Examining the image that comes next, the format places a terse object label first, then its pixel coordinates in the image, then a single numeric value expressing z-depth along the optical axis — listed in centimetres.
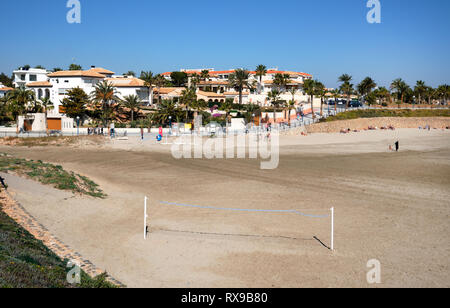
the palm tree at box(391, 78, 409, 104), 9494
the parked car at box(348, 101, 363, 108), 8292
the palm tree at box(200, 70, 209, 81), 9025
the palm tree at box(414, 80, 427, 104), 9450
